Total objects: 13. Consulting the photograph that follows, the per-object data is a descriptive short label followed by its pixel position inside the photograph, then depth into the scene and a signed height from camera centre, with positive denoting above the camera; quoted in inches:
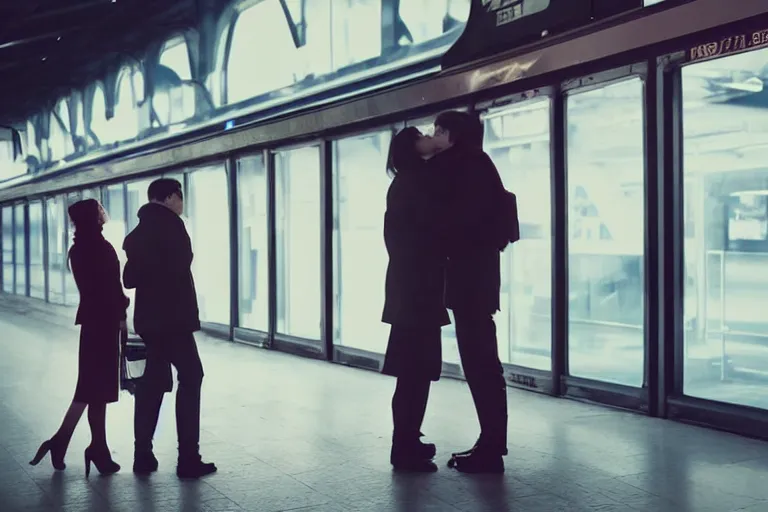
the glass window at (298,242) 379.9 +0.4
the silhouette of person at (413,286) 175.9 -8.8
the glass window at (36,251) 786.8 -4.6
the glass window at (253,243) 419.5 +0.1
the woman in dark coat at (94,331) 184.5 -17.6
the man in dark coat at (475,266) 174.6 -5.1
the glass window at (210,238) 460.8 +3.0
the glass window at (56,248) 735.7 -2.0
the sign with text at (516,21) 239.1 +62.2
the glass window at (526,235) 276.4 +1.3
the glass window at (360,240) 339.9 +0.7
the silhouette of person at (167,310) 177.5 -13.0
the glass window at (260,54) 392.8 +86.0
